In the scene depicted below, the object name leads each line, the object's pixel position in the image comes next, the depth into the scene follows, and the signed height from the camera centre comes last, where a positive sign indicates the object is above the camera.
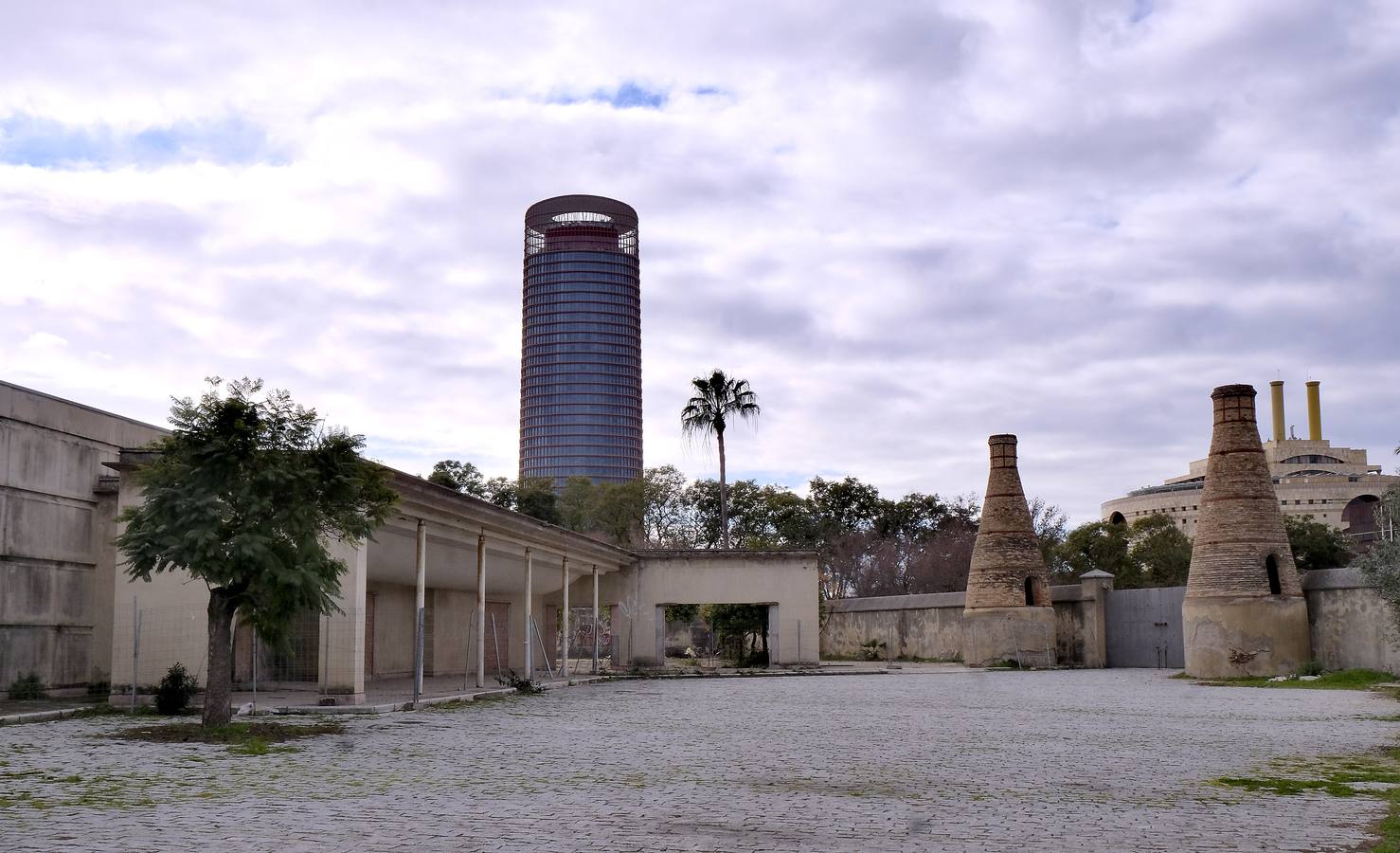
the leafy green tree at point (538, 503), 59.09 +3.36
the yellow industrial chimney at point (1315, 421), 116.31 +14.05
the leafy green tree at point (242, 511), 13.45 +0.72
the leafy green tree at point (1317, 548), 51.22 +0.66
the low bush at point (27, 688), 18.52 -1.76
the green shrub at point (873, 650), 45.69 -3.19
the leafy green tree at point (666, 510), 69.00 +3.45
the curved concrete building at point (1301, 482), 107.62 +7.48
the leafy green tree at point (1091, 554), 59.25 +0.56
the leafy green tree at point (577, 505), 70.62 +4.04
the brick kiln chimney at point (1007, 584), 37.91 -0.57
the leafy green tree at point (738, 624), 40.78 -1.91
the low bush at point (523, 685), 22.50 -2.19
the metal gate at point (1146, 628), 36.81 -2.00
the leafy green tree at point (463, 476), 62.72 +5.13
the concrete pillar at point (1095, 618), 38.69 -1.71
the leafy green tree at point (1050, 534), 59.50 +1.70
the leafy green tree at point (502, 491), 62.37 +4.33
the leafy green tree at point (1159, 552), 55.56 +0.64
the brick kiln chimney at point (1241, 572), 30.36 -0.23
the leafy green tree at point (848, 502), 67.12 +3.70
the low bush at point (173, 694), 16.30 -1.64
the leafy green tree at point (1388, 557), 21.06 +0.09
